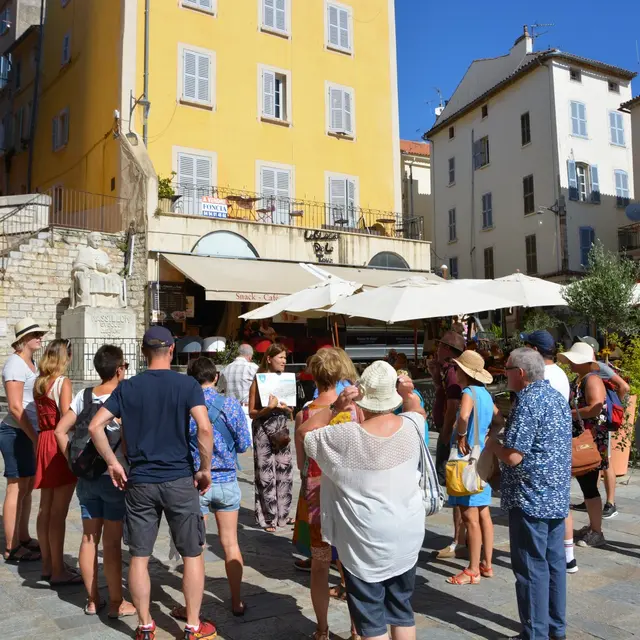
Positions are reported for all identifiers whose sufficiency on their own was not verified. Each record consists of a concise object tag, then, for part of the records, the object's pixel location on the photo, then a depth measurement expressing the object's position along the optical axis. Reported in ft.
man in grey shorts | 12.12
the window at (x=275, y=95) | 73.26
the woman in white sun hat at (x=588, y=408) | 17.10
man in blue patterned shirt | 11.85
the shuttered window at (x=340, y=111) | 77.30
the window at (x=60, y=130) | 78.02
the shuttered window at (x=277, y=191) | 71.67
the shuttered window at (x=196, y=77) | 68.28
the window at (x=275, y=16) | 73.82
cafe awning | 56.39
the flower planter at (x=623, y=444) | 24.93
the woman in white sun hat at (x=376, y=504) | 10.11
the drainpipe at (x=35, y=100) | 86.28
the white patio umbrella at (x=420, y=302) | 34.09
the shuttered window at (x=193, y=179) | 67.05
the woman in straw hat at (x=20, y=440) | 16.96
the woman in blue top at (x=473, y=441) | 15.48
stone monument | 51.19
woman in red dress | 15.55
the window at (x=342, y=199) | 75.82
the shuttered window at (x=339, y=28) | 78.38
